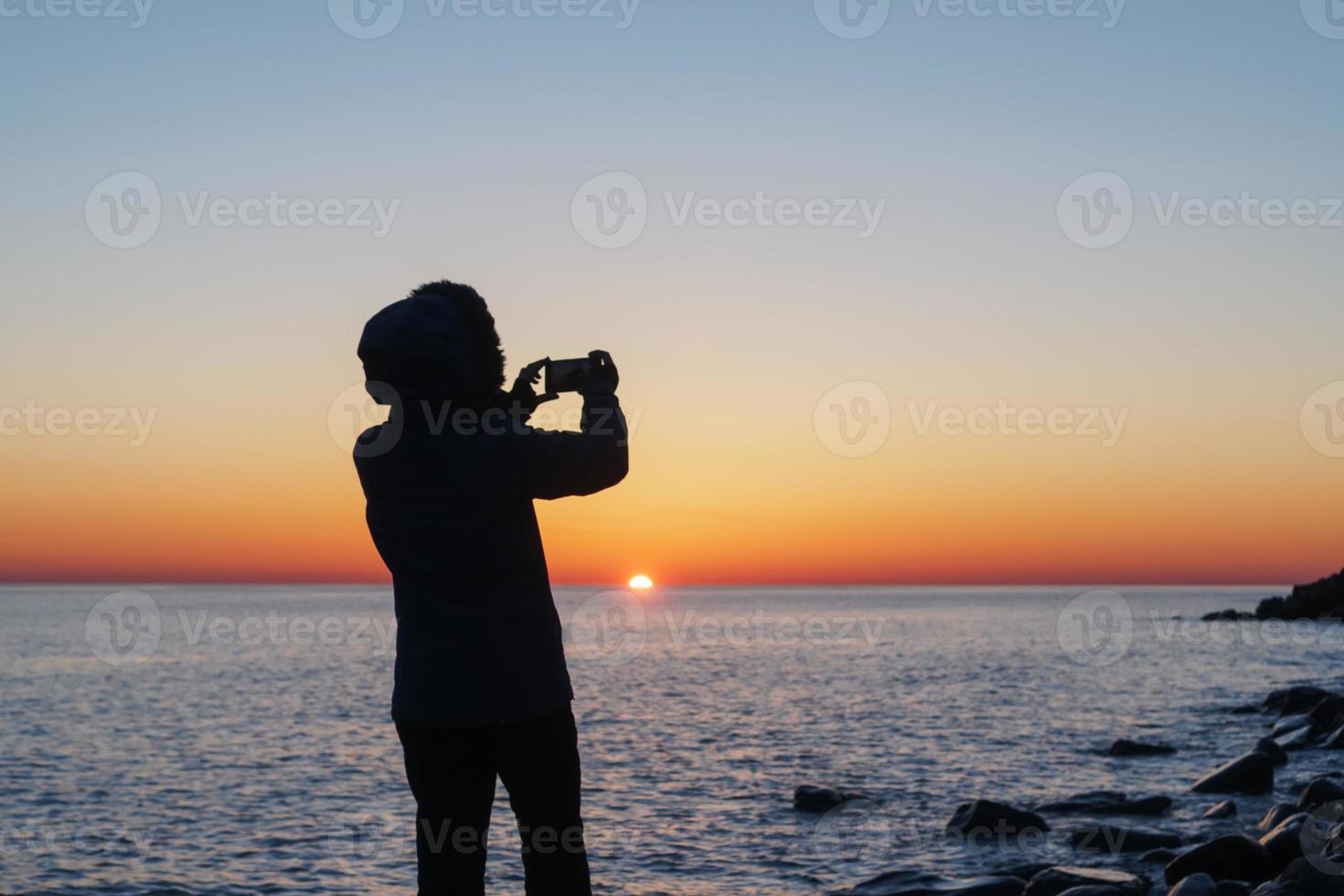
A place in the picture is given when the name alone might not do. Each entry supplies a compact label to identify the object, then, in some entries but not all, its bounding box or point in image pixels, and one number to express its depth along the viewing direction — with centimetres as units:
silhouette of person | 412
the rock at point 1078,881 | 1359
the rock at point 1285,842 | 1395
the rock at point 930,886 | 1421
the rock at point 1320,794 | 1866
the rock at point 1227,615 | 13200
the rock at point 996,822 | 1884
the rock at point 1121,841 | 1705
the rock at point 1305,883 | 1157
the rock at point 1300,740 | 2897
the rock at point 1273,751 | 2566
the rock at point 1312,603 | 10388
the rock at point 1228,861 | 1388
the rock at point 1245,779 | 2267
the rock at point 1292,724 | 3111
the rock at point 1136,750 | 2952
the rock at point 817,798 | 2195
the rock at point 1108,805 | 2075
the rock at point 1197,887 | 1285
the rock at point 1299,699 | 3684
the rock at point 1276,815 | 1759
